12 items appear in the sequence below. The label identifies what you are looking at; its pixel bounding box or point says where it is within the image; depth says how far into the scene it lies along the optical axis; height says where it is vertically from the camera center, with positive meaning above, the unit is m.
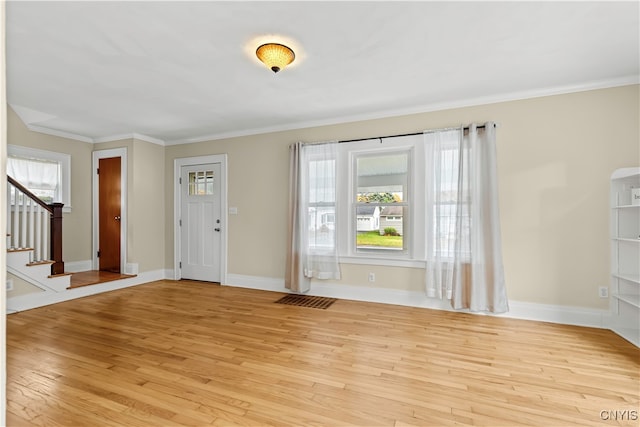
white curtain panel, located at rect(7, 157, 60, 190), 4.71 +0.57
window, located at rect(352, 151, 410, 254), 4.20 +0.14
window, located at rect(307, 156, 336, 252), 4.44 +0.09
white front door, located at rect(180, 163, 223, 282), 5.44 -0.21
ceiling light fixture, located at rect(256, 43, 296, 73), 2.50 +1.28
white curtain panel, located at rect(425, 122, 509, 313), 3.54 -0.12
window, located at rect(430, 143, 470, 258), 3.75 +0.11
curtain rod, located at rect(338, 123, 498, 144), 3.68 +1.00
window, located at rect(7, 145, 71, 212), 4.74 +0.59
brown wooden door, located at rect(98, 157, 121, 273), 5.52 -0.08
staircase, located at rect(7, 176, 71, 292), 3.92 -0.46
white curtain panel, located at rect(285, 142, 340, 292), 4.43 -0.08
